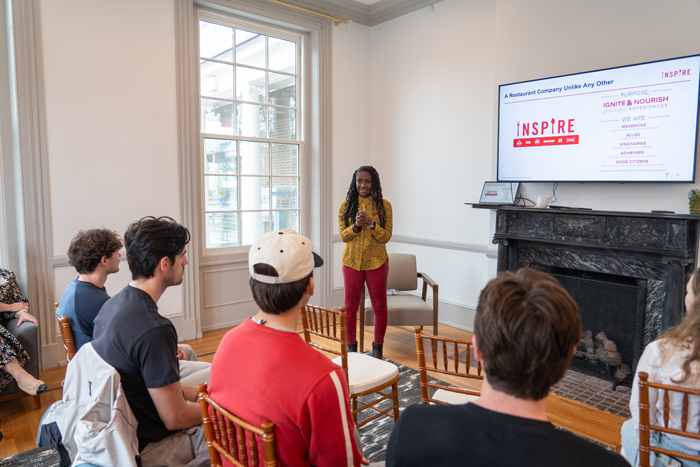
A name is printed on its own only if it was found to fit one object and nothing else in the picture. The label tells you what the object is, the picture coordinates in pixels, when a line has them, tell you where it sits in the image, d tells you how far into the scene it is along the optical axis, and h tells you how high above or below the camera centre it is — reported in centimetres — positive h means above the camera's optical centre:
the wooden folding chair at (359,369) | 211 -83
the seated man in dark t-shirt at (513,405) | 79 -38
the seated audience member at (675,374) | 144 -56
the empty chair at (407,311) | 377 -92
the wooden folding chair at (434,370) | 162 -62
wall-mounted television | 294 +52
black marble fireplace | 295 -45
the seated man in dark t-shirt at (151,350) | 143 -47
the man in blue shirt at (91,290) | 210 -42
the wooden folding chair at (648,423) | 133 -67
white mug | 355 -2
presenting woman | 350 -37
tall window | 439 +68
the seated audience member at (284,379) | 110 -44
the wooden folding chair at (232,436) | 102 -59
